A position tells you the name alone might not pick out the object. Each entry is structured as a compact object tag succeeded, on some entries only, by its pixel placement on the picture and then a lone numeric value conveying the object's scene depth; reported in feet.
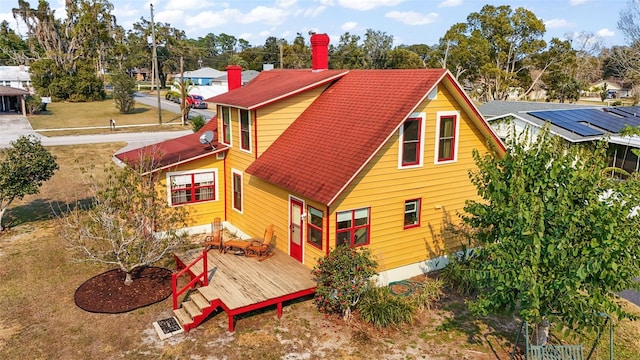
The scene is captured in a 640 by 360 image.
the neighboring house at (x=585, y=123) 71.20
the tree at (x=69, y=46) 214.90
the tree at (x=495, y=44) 172.35
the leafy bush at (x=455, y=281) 46.21
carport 163.73
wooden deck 38.50
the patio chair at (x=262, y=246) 47.15
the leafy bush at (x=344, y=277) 38.34
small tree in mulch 42.01
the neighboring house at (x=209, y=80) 228.43
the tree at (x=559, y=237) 26.40
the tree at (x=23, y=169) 56.70
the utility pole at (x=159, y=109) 151.51
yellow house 43.37
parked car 198.27
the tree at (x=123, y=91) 168.55
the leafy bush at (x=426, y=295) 41.75
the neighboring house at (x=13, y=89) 162.07
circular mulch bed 41.45
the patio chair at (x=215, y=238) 49.42
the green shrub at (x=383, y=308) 38.70
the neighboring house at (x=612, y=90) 270.24
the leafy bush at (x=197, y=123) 121.49
